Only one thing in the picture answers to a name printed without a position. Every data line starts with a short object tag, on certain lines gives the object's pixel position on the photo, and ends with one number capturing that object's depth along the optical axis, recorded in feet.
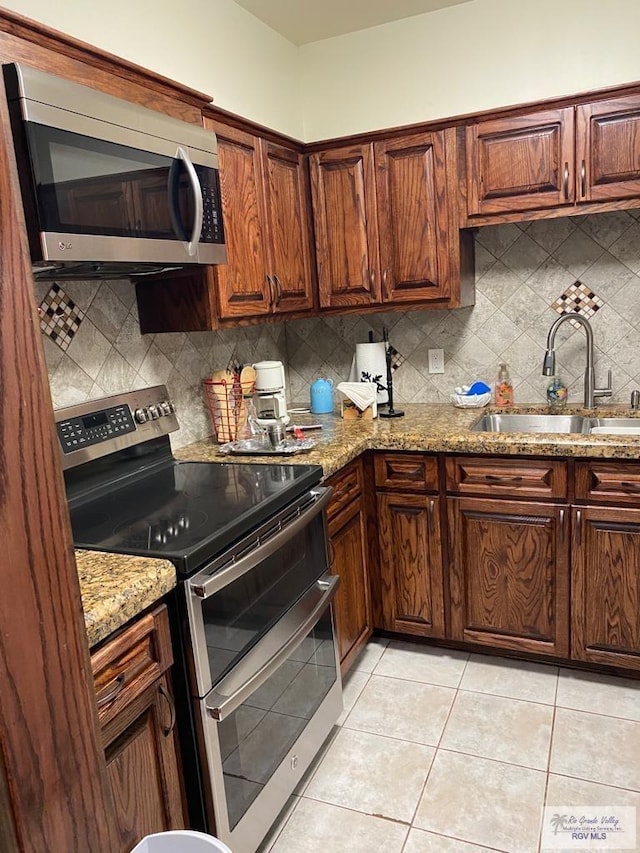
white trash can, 3.46
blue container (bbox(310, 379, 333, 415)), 9.54
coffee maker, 8.24
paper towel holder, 9.02
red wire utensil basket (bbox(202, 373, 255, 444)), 8.03
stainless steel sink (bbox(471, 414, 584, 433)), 8.65
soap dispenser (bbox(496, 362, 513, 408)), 9.08
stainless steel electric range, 4.68
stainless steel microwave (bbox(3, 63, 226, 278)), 4.51
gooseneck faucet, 8.33
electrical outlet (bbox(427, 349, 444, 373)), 9.66
